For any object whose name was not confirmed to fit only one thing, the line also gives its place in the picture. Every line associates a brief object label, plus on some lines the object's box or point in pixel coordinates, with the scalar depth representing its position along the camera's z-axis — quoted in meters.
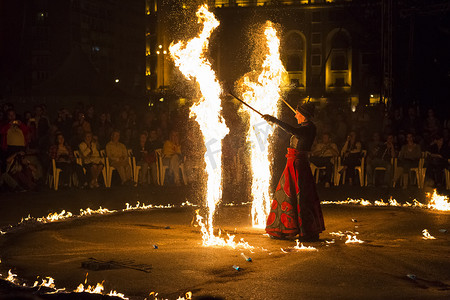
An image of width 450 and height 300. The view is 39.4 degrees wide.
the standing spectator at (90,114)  17.92
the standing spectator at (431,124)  17.59
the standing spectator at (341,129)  18.84
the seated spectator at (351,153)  17.59
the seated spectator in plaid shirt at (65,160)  15.95
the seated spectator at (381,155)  17.23
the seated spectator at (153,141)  17.72
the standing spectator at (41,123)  16.44
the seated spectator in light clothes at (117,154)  17.00
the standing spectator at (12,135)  15.23
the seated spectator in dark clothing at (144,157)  17.59
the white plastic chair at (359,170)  17.62
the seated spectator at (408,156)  17.03
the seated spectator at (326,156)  17.58
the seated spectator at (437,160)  16.80
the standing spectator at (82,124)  16.91
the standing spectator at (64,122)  17.06
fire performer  8.96
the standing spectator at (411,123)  18.40
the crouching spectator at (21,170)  15.14
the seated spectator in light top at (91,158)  16.45
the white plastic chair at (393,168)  17.22
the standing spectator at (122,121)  18.57
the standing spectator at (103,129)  17.81
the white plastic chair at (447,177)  16.77
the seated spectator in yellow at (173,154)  17.72
